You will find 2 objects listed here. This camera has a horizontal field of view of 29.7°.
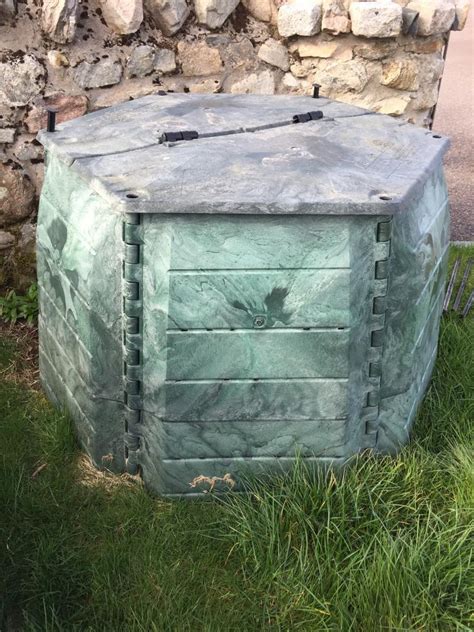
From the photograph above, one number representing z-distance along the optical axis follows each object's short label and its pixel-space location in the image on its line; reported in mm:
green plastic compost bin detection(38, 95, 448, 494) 2293
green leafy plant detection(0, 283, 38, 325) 3631
